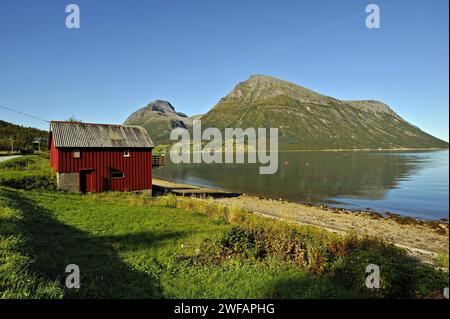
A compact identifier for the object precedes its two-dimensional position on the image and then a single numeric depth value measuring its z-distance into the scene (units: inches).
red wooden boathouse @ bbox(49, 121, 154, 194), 1061.8
